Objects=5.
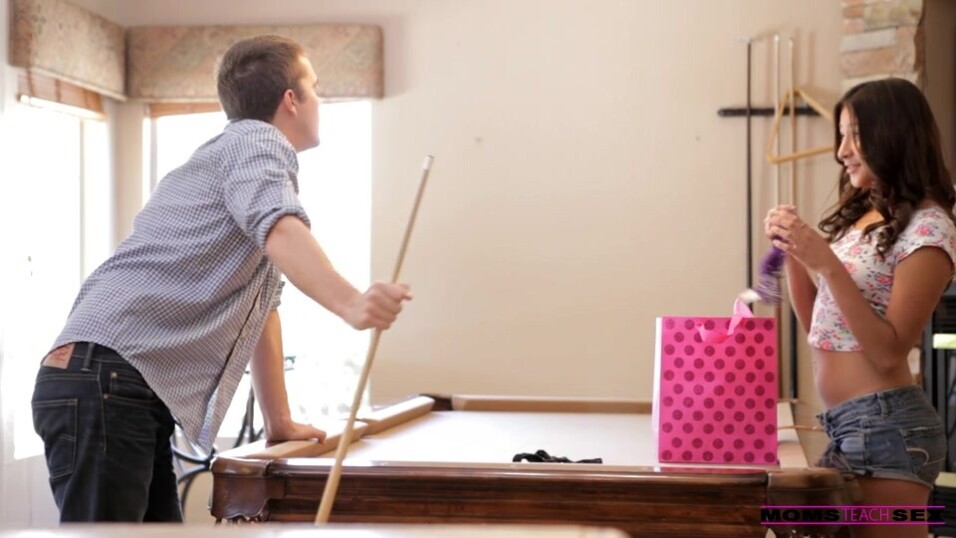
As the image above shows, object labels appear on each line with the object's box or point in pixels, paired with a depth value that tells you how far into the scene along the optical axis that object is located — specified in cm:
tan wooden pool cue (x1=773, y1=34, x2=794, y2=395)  492
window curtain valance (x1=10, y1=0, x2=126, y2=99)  448
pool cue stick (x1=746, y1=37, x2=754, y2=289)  492
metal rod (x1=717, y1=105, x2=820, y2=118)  493
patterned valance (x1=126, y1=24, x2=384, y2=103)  515
